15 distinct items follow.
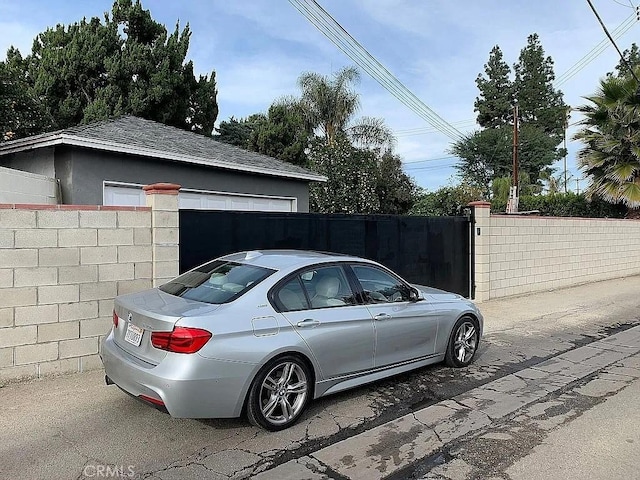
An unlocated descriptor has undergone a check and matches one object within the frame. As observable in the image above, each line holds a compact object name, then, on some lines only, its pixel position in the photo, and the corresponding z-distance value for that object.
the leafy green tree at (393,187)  26.41
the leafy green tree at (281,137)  24.30
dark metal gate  6.91
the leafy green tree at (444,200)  24.53
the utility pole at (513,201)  20.88
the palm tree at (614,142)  17.64
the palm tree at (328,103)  26.62
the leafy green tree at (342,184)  22.80
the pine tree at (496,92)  49.03
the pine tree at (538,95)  47.47
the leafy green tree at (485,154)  45.66
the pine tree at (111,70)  20.11
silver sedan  3.83
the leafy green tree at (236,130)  29.78
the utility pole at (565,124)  46.61
